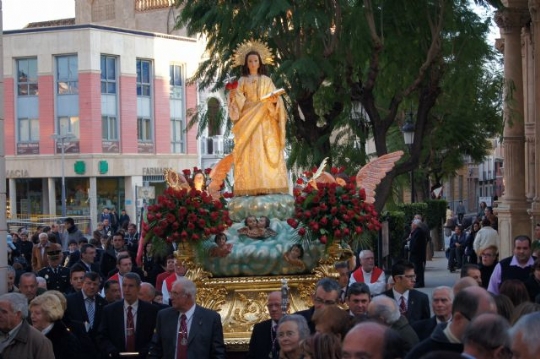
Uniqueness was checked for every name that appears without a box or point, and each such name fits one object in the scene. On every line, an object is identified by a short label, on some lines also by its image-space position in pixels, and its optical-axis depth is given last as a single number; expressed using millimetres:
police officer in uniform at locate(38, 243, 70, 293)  16734
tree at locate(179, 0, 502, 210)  23422
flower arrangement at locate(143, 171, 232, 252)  15000
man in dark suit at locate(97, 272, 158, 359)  12477
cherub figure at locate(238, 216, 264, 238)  15734
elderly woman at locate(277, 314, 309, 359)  9203
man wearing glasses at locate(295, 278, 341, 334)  10570
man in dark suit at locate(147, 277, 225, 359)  11469
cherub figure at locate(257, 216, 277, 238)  15742
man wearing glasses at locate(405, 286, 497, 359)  7434
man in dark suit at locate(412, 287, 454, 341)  9961
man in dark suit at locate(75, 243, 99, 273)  18156
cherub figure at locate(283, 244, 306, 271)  15312
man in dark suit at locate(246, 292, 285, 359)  11188
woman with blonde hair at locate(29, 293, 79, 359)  10852
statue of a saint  16656
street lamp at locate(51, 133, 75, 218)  52438
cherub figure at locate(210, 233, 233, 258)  15359
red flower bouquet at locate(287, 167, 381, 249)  14977
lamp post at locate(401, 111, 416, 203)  27750
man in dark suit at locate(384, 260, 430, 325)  12766
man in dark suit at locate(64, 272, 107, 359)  13383
